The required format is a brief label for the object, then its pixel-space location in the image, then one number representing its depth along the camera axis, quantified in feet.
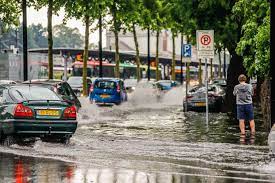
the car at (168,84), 213.25
